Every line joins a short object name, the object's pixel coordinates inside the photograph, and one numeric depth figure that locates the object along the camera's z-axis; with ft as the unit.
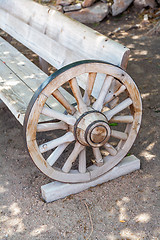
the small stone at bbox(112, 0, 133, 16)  22.88
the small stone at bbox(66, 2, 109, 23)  22.70
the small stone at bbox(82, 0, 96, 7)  22.66
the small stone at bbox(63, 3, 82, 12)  22.57
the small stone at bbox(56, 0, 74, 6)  22.90
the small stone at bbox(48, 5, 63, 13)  22.77
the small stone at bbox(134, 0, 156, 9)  22.80
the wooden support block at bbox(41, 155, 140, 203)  9.86
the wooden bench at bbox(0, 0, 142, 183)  8.73
